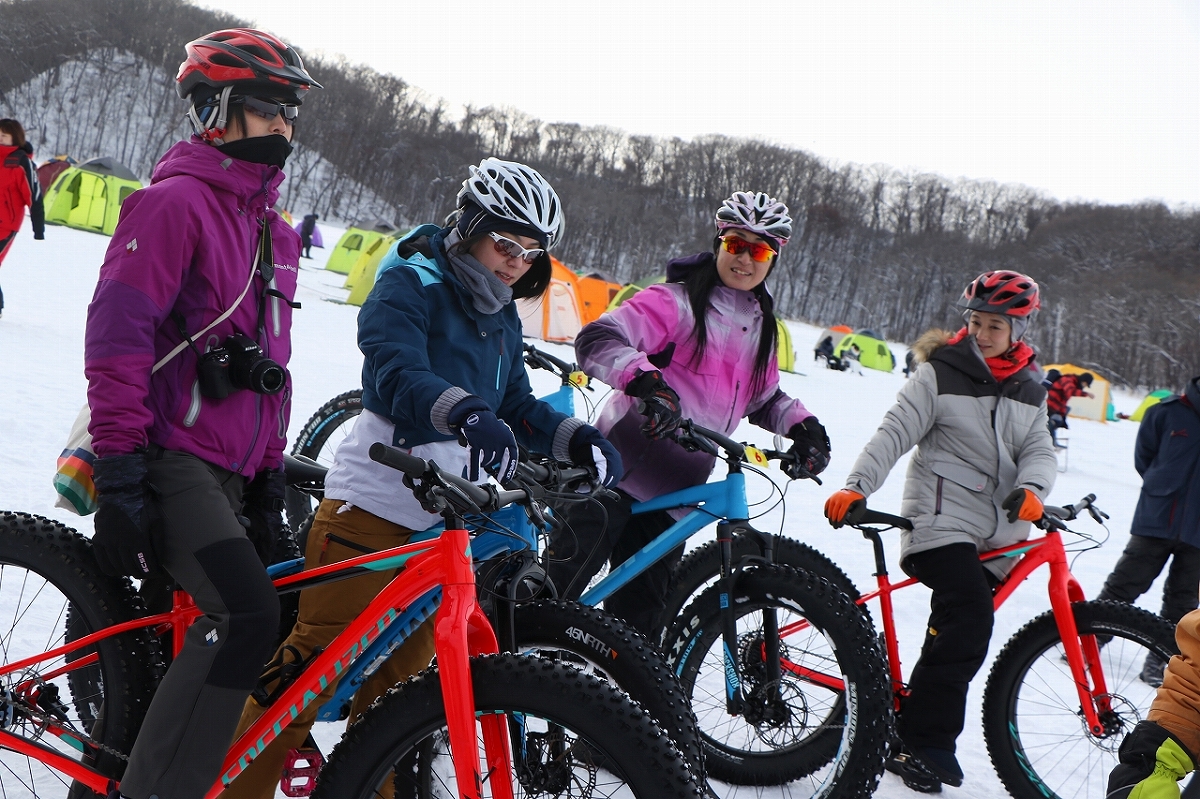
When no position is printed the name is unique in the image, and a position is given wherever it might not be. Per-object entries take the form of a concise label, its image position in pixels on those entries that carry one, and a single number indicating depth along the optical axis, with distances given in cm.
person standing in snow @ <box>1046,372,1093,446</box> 1313
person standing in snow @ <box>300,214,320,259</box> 2738
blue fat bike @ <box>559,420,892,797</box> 288
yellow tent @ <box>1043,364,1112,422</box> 2928
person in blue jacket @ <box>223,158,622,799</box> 231
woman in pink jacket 330
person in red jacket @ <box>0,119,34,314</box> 815
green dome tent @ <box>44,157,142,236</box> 2339
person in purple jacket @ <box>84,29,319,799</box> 190
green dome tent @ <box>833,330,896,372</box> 3475
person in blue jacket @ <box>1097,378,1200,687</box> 514
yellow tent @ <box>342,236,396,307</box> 1957
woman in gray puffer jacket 330
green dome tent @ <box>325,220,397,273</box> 2539
